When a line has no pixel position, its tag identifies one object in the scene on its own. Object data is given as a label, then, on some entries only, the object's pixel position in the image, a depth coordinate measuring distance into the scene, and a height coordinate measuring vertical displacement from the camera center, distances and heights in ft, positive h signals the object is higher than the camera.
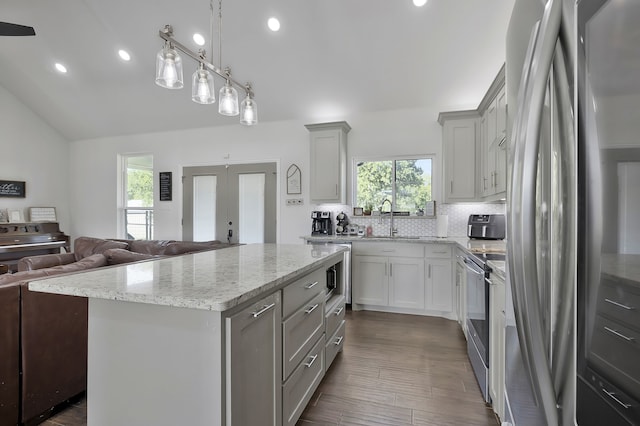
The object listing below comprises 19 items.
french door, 17.10 +0.52
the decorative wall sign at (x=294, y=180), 16.43 +1.70
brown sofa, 5.78 -2.74
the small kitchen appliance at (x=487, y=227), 11.72 -0.57
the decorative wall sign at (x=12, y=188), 17.91 +1.39
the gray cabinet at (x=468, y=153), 11.50 +2.35
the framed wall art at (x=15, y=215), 17.99 -0.18
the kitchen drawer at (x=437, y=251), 12.21 -1.54
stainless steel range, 6.61 -2.41
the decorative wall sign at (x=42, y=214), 19.12 -0.12
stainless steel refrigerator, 1.26 +0.00
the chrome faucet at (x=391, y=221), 14.74 -0.43
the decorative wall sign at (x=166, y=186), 18.83 +1.58
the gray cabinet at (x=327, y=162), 14.61 +2.38
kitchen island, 3.62 -1.68
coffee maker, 15.21 -0.55
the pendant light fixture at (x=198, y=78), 6.33 +2.93
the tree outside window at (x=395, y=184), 14.73 +1.37
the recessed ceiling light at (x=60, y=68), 15.88 +7.42
